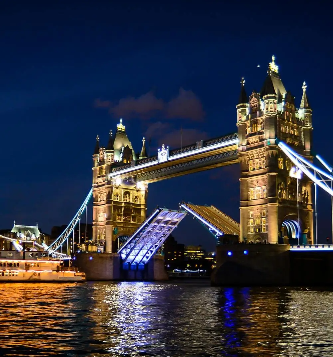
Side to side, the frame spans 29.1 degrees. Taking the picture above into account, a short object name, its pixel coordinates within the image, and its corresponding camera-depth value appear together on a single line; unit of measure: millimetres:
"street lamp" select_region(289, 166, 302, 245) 57562
